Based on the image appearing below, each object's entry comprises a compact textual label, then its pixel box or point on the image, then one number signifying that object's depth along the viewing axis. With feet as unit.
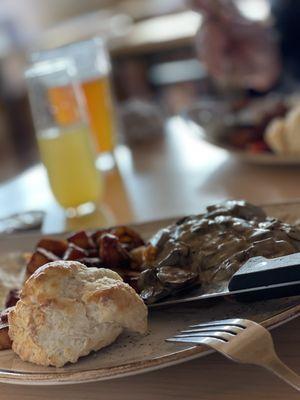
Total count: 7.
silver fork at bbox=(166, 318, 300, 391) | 2.13
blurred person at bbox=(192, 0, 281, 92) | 6.09
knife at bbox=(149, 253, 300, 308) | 2.38
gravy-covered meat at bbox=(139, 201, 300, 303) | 2.67
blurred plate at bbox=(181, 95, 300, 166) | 4.97
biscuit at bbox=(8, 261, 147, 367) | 2.40
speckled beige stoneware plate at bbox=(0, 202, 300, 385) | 2.31
